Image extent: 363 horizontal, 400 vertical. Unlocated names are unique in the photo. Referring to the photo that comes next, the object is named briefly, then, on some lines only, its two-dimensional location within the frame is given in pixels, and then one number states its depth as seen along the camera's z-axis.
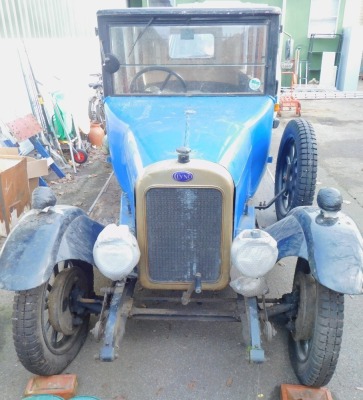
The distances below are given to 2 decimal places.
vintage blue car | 2.23
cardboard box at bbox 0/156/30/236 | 4.22
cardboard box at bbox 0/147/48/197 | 4.86
